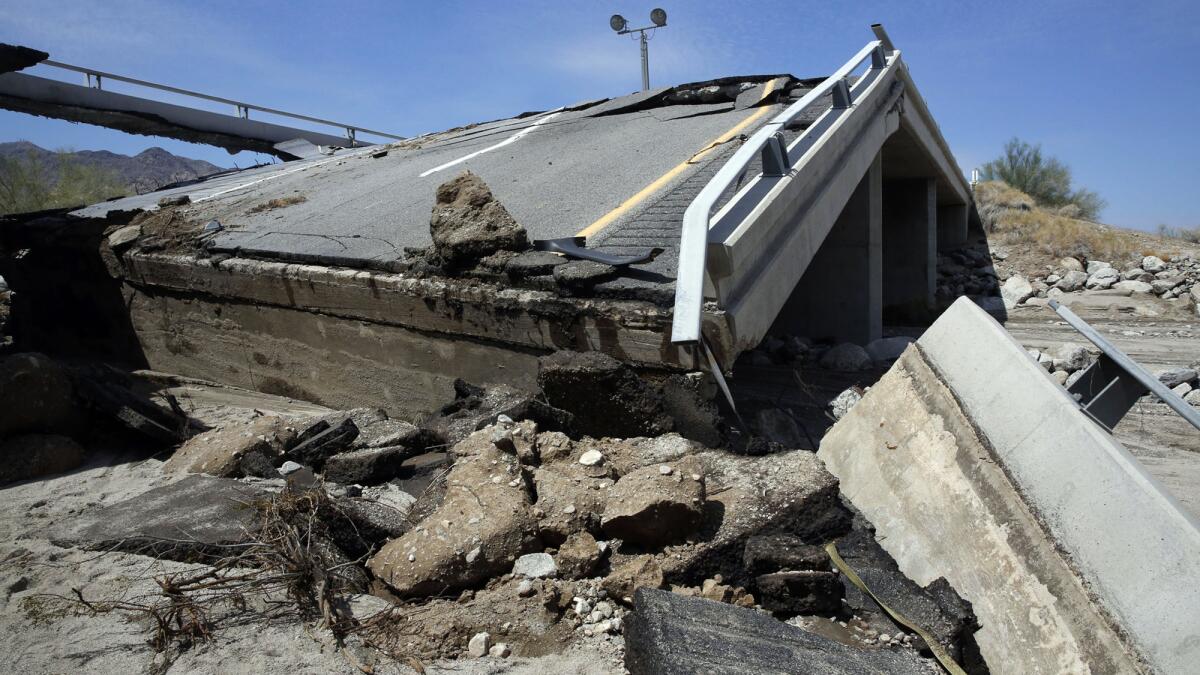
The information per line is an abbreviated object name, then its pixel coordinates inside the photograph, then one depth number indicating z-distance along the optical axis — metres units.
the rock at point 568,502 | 3.36
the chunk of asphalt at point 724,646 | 2.41
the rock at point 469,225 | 5.61
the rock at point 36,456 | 4.91
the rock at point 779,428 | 5.62
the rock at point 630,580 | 3.09
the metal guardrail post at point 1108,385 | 3.17
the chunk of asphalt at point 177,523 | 3.51
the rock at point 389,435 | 4.63
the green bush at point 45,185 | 27.23
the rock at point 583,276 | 4.86
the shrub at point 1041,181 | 27.91
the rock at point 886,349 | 9.45
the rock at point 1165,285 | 14.11
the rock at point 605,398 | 4.41
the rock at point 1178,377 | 7.96
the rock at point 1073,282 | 15.30
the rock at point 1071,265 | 16.48
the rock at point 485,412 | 4.43
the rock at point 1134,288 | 14.30
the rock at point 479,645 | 2.79
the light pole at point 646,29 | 19.20
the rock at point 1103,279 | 15.12
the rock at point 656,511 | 3.29
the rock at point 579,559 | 3.20
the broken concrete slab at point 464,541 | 3.15
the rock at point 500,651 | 2.78
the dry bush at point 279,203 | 9.51
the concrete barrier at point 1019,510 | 2.40
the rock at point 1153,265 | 15.62
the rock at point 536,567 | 3.18
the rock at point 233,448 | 4.59
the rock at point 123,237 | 8.67
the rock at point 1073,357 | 8.84
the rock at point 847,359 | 9.18
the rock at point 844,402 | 6.71
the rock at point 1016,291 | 14.94
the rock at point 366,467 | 4.28
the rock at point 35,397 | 5.10
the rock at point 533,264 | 5.22
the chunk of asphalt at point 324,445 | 4.69
